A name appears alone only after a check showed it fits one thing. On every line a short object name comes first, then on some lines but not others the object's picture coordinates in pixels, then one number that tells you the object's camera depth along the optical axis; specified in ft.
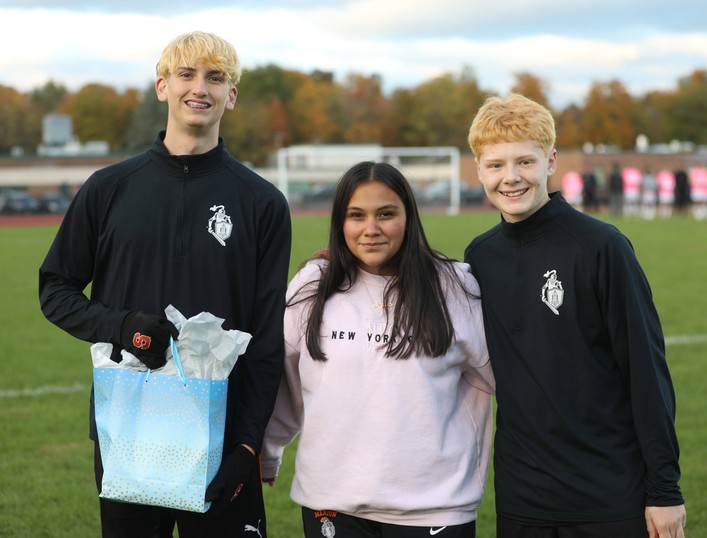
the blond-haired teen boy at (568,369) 8.69
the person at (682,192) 111.24
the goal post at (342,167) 128.06
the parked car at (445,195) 128.57
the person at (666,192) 118.83
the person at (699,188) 113.09
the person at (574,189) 122.72
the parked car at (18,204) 130.62
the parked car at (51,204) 130.21
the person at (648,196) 113.50
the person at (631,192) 112.37
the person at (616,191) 102.42
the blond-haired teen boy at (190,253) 9.38
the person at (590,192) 109.29
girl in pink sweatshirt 8.94
